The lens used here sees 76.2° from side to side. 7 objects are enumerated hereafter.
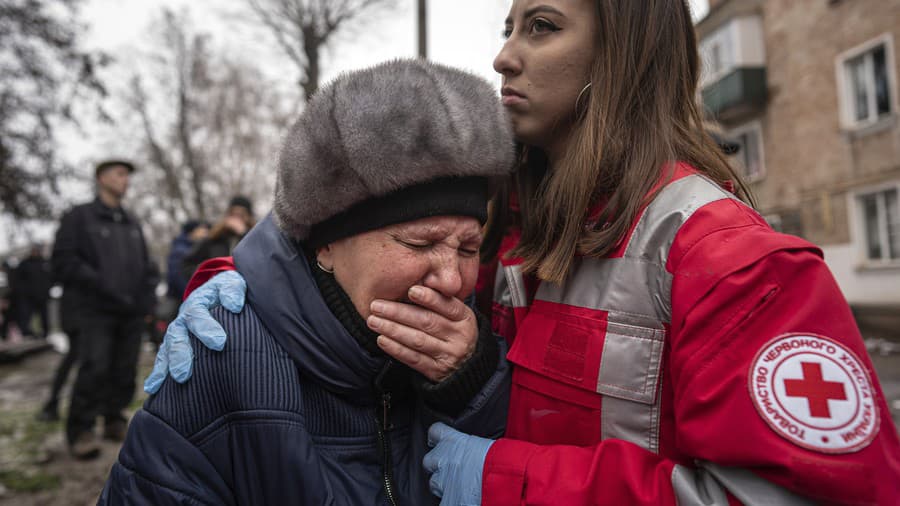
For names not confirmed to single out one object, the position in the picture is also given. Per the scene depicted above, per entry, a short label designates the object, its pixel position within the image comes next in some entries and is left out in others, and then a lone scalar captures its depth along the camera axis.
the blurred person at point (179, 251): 6.08
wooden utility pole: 6.93
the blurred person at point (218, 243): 4.83
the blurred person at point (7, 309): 11.70
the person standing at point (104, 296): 4.18
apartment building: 11.88
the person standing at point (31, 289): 11.50
